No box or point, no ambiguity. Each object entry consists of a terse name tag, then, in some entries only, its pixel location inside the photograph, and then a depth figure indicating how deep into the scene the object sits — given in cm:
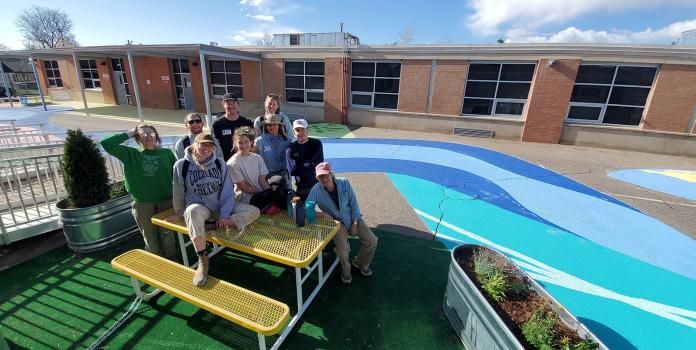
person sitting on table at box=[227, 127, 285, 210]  344
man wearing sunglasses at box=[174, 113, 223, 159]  371
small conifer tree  356
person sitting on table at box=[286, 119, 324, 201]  373
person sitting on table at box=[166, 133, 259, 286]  301
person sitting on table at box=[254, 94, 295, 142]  402
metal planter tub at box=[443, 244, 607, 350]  215
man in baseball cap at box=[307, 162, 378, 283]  325
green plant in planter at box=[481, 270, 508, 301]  248
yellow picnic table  262
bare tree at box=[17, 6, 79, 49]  4244
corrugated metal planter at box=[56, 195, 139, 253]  365
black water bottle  304
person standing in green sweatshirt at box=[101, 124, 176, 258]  334
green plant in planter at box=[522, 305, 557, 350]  204
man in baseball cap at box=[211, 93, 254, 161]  399
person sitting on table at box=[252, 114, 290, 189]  392
